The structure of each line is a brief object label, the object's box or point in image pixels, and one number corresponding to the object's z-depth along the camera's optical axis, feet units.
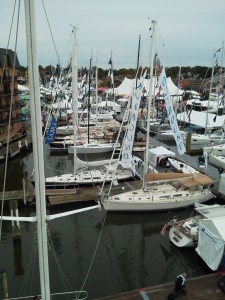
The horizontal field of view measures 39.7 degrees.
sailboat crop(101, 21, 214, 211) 82.48
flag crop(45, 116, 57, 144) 109.40
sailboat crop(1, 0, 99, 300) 27.20
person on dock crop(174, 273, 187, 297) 46.70
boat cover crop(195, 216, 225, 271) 57.67
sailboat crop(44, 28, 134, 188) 97.25
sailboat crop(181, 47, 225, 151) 151.23
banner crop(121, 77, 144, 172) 80.79
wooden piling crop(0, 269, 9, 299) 51.10
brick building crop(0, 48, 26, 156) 151.53
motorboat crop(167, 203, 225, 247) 66.90
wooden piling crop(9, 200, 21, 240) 72.49
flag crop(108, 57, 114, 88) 185.18
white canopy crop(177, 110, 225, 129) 175.20
